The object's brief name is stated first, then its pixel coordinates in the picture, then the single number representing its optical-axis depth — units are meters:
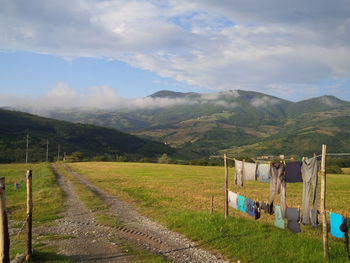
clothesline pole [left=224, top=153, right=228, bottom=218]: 18.62
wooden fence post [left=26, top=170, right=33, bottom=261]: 12.16
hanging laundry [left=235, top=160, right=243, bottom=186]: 20.54
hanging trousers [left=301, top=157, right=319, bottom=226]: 14.45
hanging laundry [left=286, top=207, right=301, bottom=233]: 15.15
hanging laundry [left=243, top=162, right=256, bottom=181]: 19.78
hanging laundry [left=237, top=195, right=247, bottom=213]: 19.02
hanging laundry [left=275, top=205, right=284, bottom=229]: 16.09
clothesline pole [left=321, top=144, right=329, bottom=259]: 12.45
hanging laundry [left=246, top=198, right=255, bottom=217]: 18.25
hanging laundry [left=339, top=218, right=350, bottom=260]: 12.44
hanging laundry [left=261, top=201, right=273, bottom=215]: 17.30
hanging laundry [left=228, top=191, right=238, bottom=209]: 19.84
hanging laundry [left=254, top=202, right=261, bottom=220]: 17.91
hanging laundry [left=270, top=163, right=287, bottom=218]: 15.93
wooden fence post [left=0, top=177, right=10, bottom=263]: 10.38
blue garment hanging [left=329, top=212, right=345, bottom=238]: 12.98
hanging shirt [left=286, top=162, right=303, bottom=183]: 15.91
